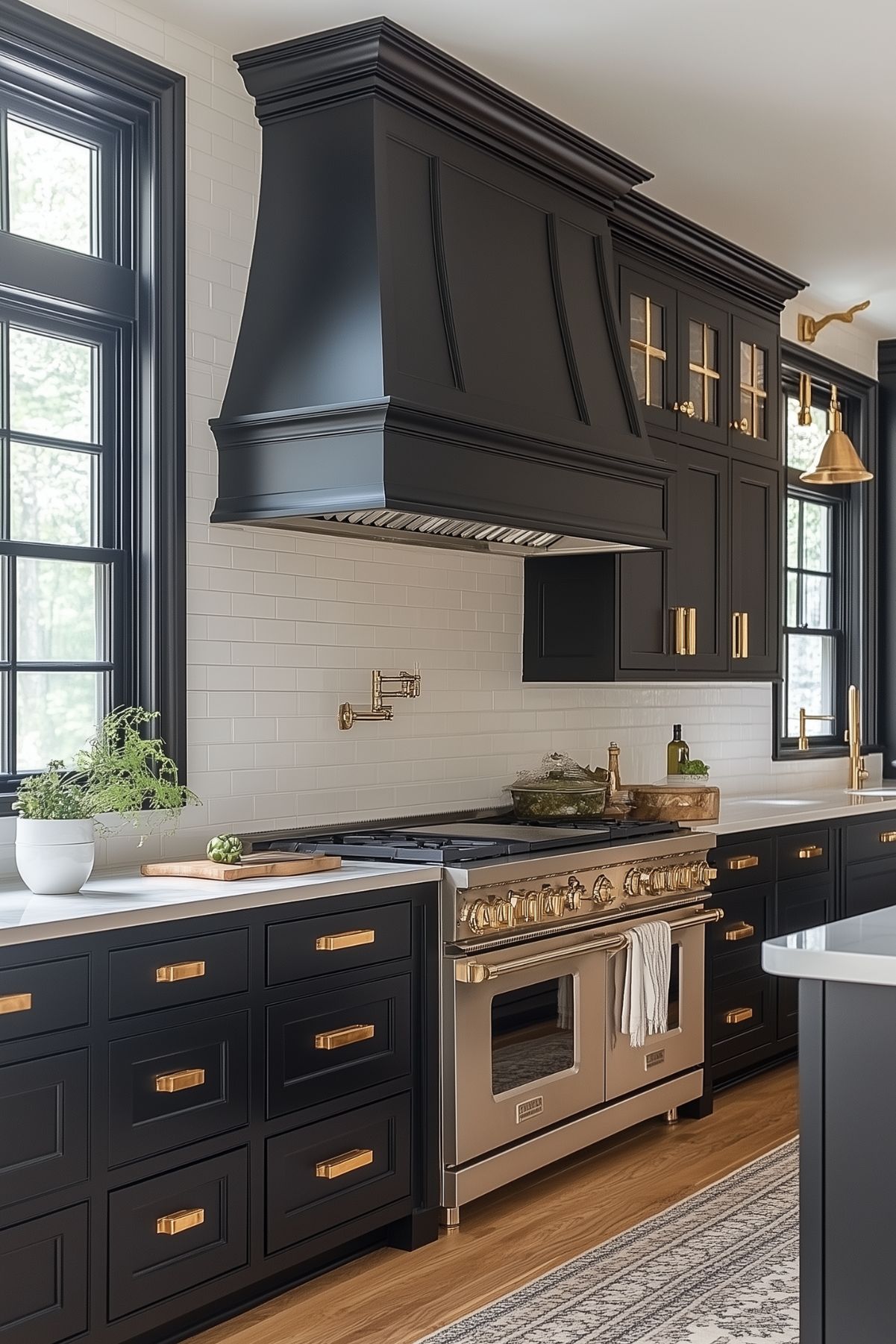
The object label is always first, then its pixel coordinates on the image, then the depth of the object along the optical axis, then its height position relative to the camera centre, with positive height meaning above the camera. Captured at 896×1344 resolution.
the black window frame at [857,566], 7.44 +0.56
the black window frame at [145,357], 3.72 +0.83
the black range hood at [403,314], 3.68 +0.97
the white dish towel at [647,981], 4.26 -0.90
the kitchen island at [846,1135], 2.20 -0.70
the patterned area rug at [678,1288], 3.11 -1.40
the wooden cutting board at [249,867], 3.34 -0.44
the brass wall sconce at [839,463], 6.03 +0.88
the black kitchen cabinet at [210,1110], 2.70 -0.91
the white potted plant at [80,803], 3.06 -0.27
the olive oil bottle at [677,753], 5.55 -0.29
